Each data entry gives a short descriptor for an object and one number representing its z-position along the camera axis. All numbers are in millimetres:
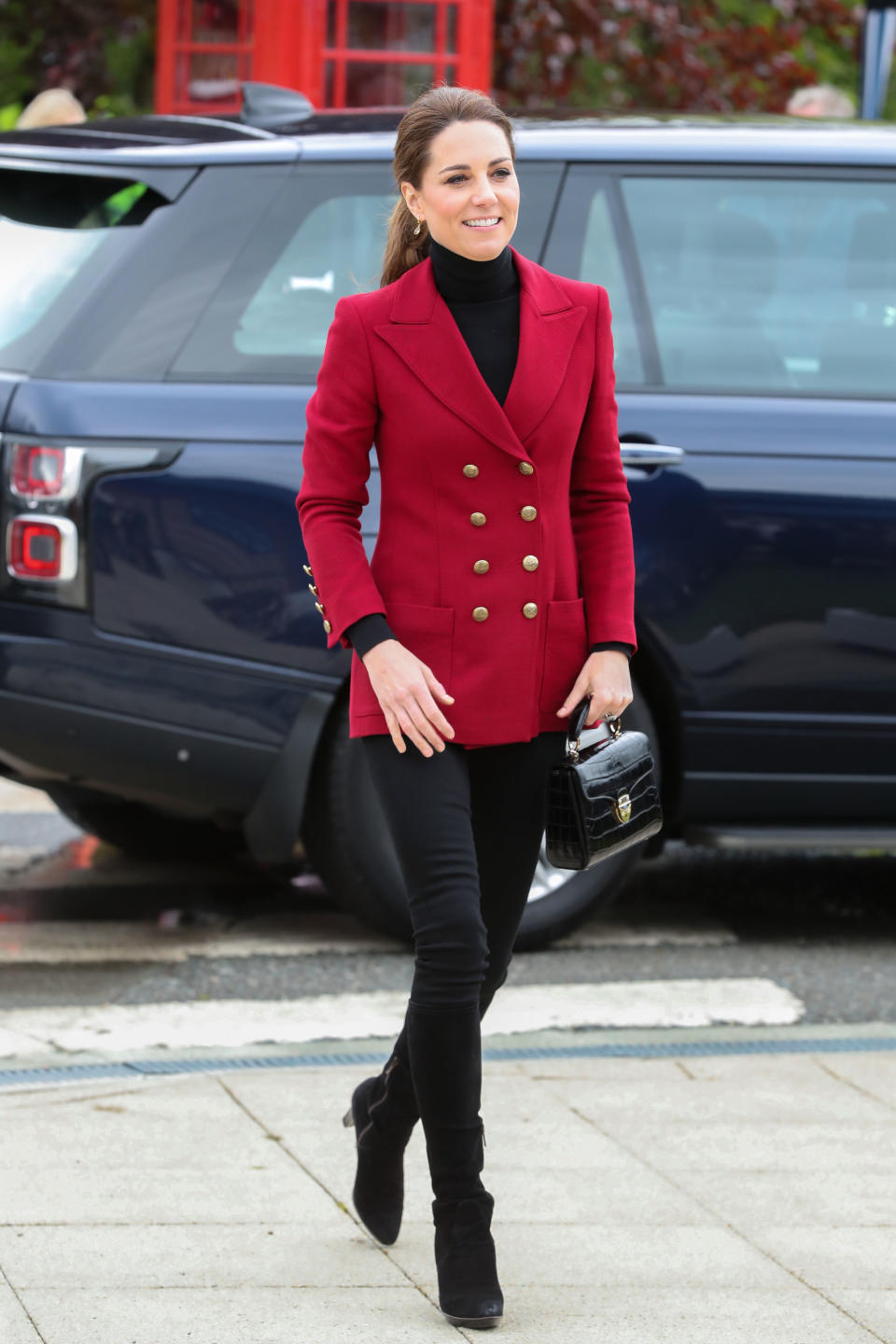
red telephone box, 18141
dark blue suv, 9125
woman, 5719
